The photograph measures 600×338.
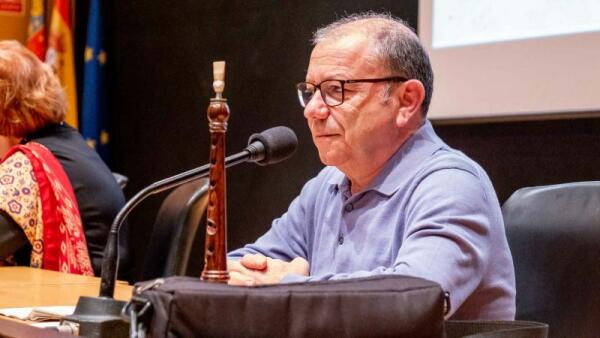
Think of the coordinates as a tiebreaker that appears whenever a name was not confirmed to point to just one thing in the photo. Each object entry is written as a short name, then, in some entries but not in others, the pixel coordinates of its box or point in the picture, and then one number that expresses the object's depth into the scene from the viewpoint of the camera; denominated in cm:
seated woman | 637
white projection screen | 612
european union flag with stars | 1067
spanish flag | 1073
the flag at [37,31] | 1086
